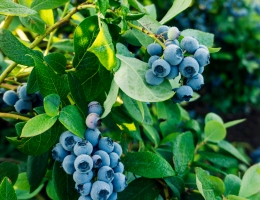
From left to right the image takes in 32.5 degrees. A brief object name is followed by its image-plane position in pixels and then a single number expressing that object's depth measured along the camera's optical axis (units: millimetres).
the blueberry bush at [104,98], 409
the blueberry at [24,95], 494
